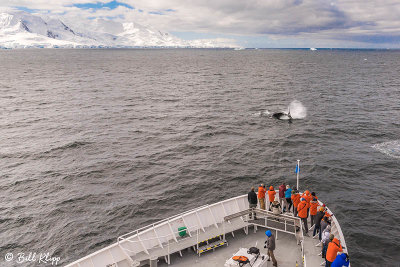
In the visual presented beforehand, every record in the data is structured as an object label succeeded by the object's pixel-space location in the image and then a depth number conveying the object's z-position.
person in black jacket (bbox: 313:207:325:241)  16.69
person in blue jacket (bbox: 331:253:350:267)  12.47
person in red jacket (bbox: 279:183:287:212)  20.33
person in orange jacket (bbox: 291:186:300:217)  18.66
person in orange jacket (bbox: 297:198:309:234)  17.34
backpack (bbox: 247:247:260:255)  14.62
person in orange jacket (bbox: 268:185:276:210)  19.19
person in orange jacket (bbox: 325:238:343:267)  13.42
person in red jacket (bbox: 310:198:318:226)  17.84
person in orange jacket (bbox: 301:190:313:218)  18.11
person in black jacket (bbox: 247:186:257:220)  19.25
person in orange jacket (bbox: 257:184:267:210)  19.44
